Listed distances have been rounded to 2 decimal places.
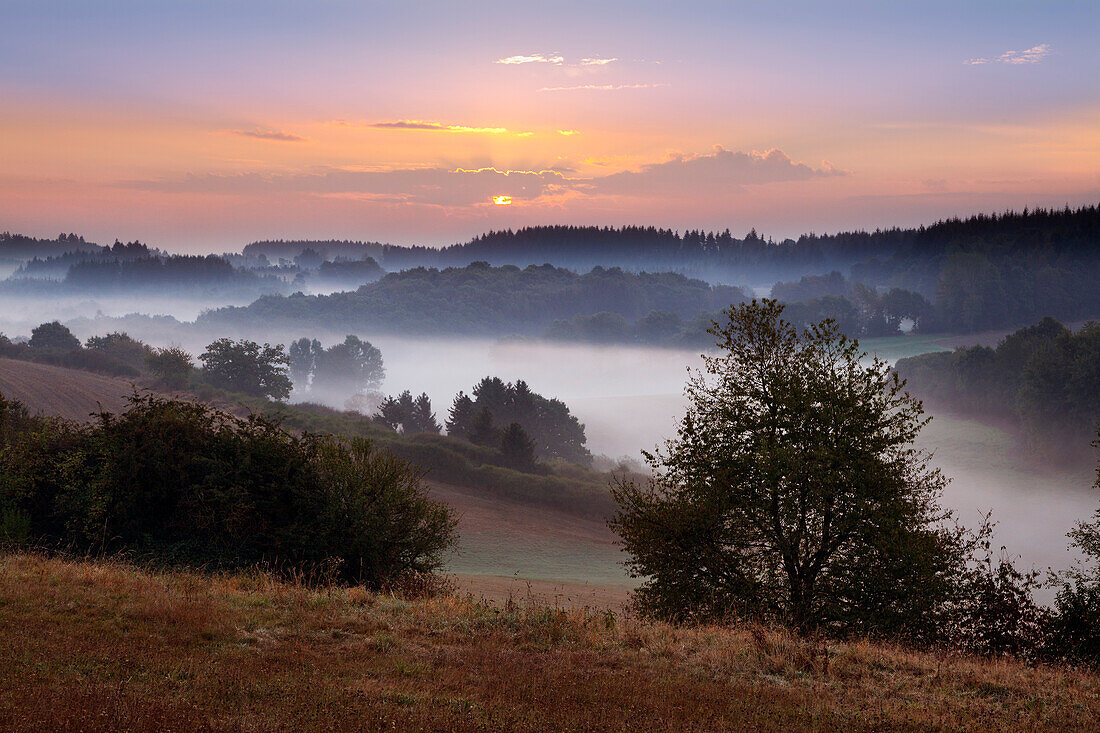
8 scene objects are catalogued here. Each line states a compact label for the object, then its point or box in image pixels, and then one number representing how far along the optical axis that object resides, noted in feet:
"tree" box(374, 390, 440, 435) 406.82
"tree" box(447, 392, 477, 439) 384.47
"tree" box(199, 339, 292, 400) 453.17
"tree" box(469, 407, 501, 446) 345.51
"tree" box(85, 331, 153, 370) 522.47
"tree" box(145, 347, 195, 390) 426.92
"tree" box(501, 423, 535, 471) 307.78
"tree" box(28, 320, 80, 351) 552.82
